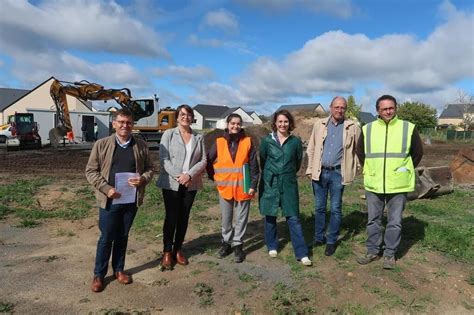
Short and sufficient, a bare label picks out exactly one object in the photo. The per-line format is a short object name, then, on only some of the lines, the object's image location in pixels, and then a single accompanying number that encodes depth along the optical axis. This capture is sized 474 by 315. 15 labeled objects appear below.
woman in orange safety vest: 5.02
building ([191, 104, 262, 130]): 95.94
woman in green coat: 5.04
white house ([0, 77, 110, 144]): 32.08
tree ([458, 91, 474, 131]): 61.52
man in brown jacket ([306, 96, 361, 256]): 5.19
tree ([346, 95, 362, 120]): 64.44
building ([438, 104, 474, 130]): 94.51
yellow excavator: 23.48
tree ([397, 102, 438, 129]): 64.44
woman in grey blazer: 4.80
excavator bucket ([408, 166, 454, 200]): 8.84
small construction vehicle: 24.00
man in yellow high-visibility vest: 4.80
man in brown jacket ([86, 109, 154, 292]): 4.21
